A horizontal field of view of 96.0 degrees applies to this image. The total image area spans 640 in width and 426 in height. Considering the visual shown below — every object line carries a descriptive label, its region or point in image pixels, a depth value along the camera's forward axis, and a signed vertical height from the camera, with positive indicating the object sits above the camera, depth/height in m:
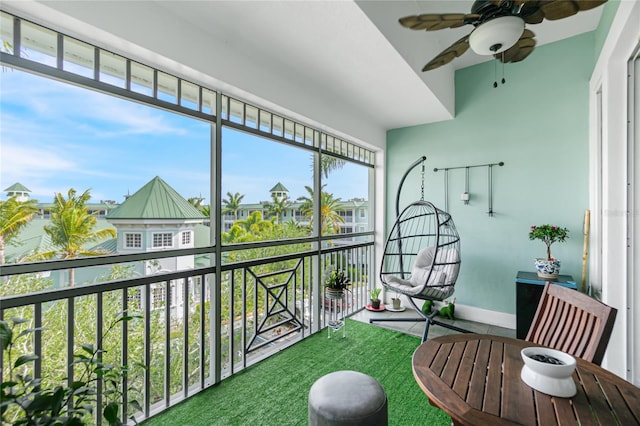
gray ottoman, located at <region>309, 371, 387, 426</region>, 1.21 -0.84
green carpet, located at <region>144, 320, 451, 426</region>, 1.88 -1.34
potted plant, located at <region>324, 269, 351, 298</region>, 3.13 -0.79
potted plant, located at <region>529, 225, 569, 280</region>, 2.90 -0.31
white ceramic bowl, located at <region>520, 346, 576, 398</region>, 0.96 -0.56
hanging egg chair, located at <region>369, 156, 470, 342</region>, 3.06 -0.60
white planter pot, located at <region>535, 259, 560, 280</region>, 2.89 -0.58
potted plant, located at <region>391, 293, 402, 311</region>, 4.00 -1.27
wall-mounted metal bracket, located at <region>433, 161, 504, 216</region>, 3.58 +0.36
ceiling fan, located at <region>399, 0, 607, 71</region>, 1.43 +1.00
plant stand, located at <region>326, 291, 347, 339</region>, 3.14 -1.22
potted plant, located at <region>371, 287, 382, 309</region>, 3.99 -1.21
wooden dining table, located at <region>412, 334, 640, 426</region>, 0.88 -0.63
